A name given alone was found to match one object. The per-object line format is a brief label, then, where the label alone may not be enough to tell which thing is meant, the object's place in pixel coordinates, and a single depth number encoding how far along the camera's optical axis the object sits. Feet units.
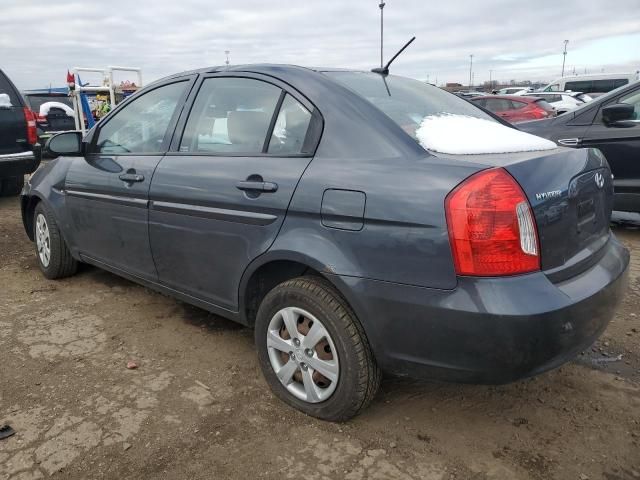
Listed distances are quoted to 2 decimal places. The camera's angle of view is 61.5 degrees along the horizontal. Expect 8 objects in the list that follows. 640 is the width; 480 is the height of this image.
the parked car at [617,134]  16.79
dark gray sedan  6.43
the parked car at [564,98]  57.56
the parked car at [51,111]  46.39
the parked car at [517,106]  44.87
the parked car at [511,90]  104.64
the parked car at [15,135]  22.65
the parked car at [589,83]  67.65
